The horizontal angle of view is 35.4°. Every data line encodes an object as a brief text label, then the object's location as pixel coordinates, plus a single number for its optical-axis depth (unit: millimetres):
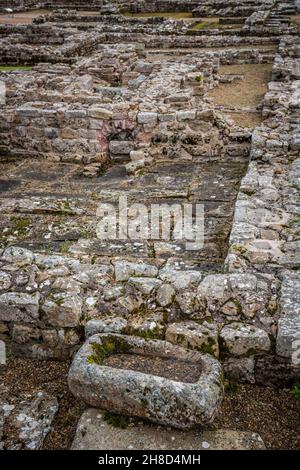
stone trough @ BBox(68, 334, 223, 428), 3396
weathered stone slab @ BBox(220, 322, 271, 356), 3906
